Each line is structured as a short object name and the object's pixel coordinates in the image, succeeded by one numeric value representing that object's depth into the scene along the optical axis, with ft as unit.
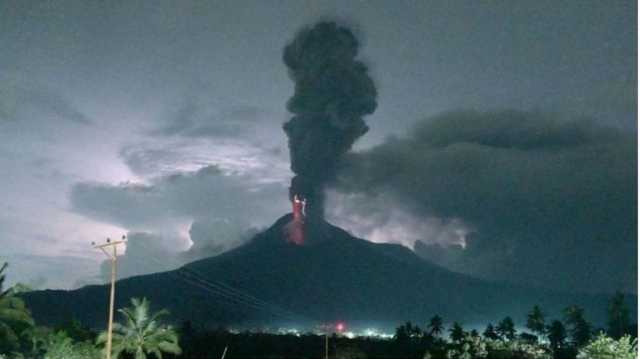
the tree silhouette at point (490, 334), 540.11
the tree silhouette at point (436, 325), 573.41
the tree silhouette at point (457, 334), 459.56
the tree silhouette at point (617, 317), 503.53
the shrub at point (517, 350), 374.02
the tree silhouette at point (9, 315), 217.56
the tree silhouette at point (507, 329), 542.57
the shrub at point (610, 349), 164.76
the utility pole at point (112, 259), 134.31
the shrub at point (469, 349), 362.94
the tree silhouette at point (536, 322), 522.47
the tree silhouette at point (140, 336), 237.04
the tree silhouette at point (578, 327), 497.05
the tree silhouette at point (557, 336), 493.77
